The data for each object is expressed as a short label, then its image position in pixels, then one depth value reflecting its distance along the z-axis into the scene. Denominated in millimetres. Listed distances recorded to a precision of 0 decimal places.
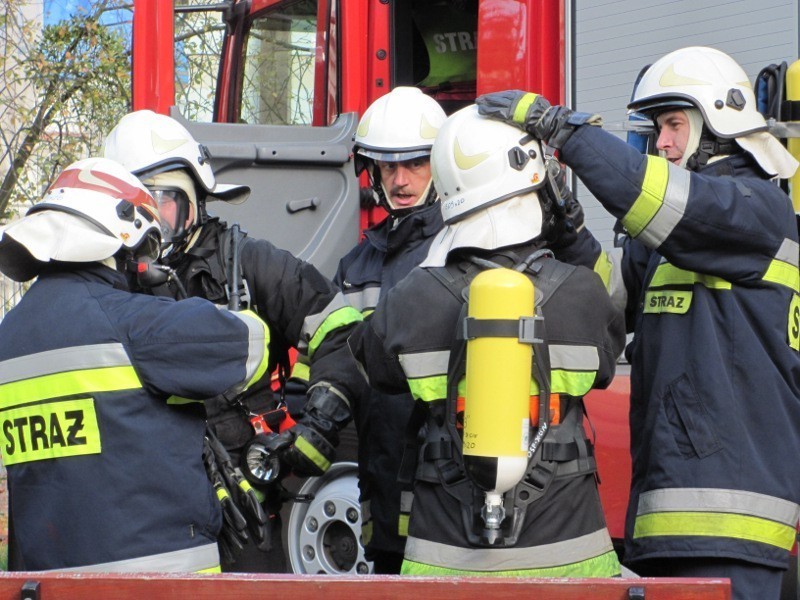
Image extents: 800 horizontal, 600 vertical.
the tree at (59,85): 24703
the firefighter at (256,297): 7320
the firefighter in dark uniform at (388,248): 7340
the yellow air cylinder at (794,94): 6898
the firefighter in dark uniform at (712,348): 5711
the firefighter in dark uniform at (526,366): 5312
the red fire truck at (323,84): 9031
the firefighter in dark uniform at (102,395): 5578
